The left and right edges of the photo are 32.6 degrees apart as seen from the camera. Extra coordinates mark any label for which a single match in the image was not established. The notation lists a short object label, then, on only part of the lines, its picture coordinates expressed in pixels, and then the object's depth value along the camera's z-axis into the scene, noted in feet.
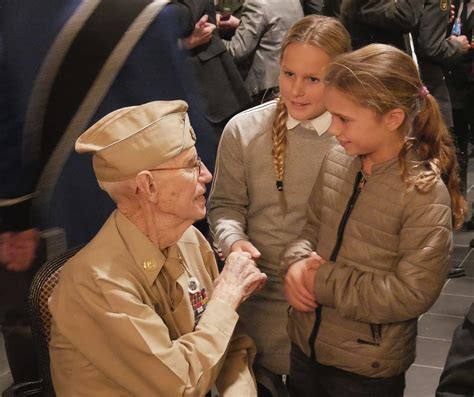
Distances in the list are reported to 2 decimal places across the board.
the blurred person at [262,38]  16.20
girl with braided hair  7.80
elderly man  6.07
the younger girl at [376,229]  6.64
